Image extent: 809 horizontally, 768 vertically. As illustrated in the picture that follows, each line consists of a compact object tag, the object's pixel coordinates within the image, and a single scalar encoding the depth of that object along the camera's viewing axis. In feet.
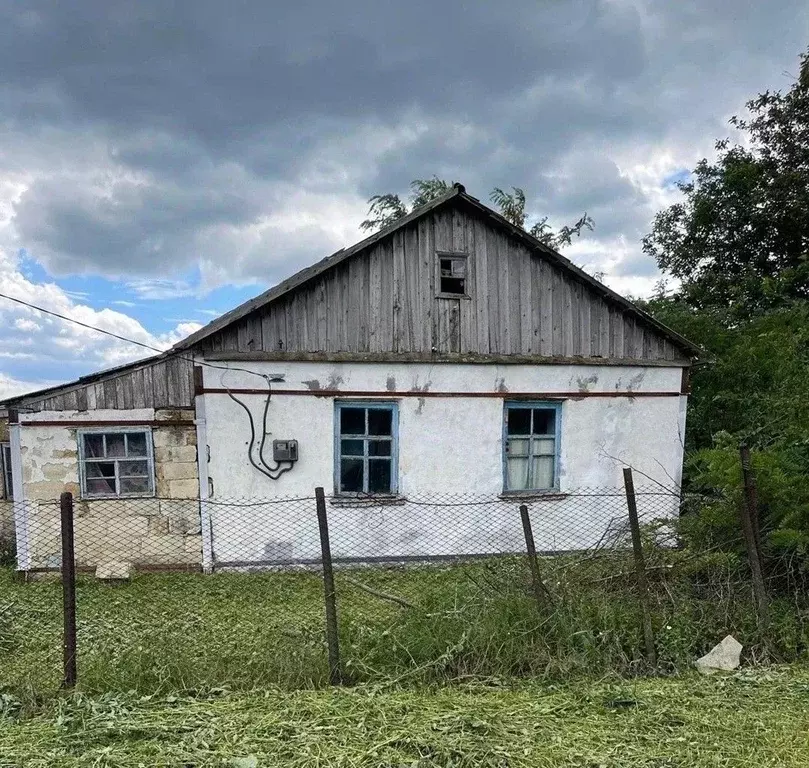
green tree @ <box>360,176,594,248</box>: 75.82
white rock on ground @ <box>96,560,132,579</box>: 27.27
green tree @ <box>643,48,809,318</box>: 55.42
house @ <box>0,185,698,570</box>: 28.35
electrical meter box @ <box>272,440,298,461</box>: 28.25
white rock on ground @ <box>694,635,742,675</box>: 15.64
